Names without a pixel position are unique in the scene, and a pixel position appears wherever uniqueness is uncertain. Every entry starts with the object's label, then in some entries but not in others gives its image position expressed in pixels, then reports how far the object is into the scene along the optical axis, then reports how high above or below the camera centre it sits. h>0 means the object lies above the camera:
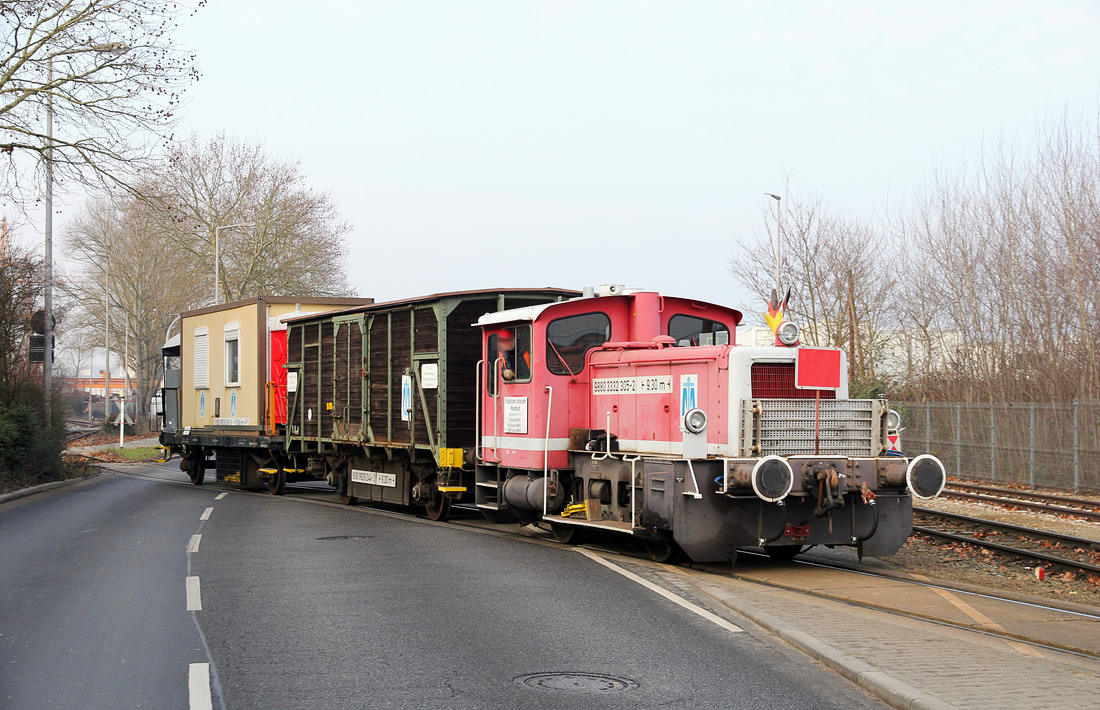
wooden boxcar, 15.47 +0.02
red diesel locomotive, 10.63 -0.37
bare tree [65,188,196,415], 59.34 +6.74
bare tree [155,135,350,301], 48.34 +8.02
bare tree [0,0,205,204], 20.04 +6.71
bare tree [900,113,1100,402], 25.31 +2.36
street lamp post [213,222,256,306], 42.16 +5.29
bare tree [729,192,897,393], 33.88 +3.28
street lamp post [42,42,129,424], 26.70 +2.16
